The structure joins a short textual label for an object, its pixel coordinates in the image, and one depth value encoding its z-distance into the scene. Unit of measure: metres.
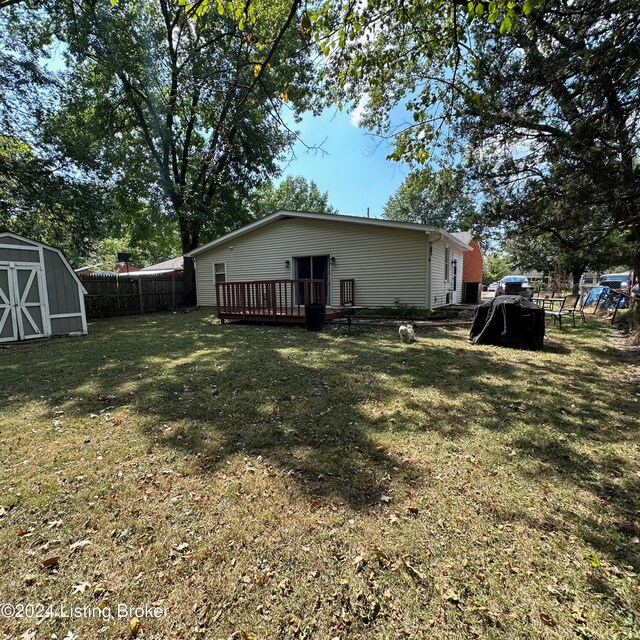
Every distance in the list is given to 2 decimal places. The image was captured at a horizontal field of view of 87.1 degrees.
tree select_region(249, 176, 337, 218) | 32.47
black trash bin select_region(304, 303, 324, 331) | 8.85
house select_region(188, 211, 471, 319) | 10.57
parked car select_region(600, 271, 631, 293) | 17.02
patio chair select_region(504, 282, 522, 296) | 17.90
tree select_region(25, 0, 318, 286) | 12.05
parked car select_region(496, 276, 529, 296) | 19.41
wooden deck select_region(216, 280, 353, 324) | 9.60
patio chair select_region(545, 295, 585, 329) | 10.08
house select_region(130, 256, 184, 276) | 24.84
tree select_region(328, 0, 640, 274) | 3.79
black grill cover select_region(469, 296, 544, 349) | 6.50
